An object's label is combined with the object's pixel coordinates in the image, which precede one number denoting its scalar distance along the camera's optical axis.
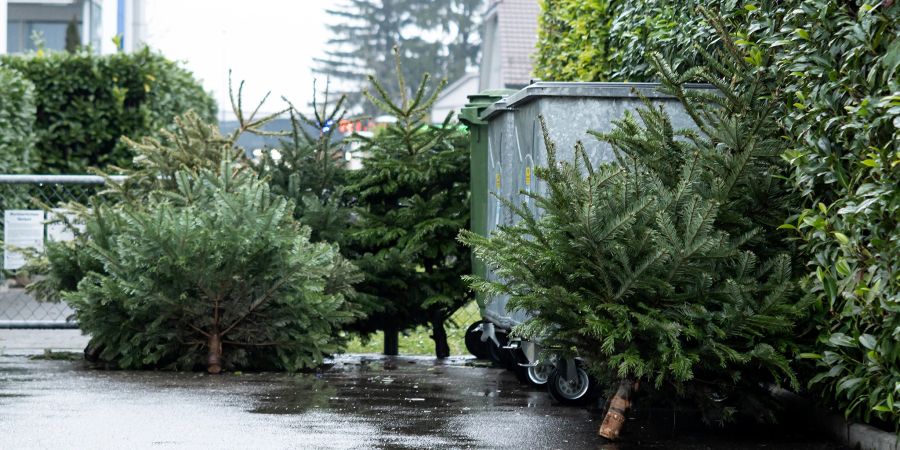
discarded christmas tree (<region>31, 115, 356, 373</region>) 9.44
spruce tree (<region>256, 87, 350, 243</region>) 11.70
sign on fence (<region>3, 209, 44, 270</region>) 12.05
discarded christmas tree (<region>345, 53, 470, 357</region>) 11.45
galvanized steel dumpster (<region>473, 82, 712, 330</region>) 8.03
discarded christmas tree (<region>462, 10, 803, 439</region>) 6.30
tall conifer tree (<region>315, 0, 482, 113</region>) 80.75
